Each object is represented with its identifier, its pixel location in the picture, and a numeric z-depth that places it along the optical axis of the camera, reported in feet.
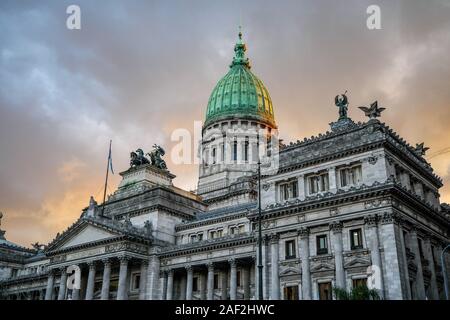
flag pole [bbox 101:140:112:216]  225.76
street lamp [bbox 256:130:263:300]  105.55
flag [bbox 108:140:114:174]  235.52
